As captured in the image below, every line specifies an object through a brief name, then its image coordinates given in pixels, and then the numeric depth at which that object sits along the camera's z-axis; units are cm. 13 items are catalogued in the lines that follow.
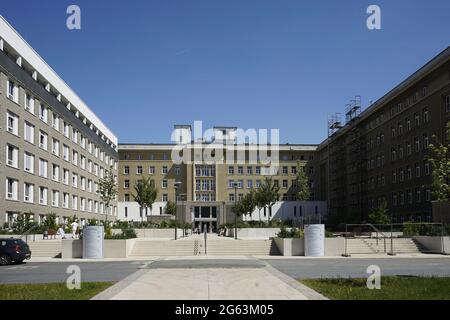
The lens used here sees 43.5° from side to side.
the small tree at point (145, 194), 6950
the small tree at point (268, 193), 7050
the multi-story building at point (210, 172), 9994
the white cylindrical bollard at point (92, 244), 3206
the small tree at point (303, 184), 6403
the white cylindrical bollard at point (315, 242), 3275
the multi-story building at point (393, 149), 5544
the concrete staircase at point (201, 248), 3509
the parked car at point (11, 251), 2756
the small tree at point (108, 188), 6088
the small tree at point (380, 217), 5108
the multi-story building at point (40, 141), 4684
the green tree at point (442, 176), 2118
